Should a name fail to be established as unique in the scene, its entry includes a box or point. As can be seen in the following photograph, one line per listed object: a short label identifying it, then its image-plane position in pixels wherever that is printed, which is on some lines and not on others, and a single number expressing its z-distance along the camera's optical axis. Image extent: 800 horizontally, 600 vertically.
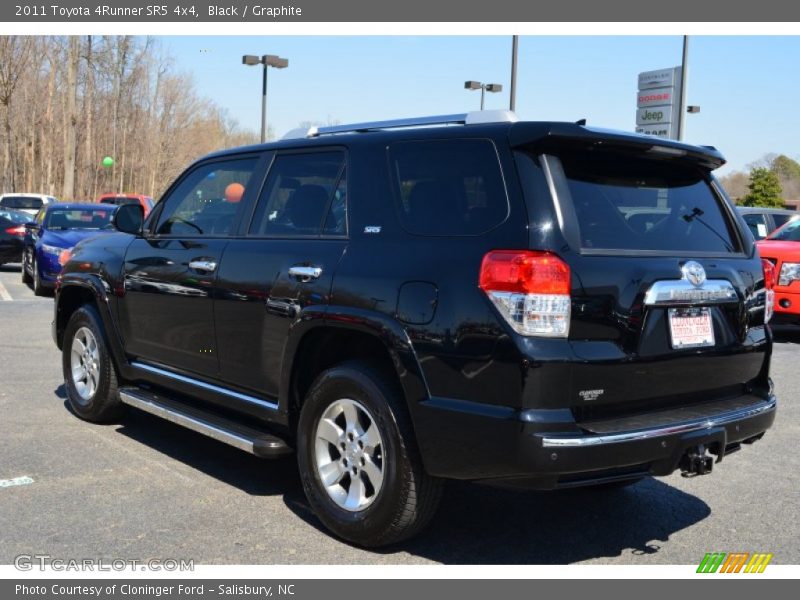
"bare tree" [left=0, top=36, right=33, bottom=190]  38.84
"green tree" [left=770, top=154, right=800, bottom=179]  91.88
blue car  14.03
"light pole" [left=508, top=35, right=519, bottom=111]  18.41
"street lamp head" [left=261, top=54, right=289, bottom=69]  26.83
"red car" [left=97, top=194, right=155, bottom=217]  30.74
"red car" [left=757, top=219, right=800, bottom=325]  10.48
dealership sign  25.53
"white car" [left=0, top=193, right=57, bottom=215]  28.25
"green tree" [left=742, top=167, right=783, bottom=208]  49.22
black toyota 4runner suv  3.41
